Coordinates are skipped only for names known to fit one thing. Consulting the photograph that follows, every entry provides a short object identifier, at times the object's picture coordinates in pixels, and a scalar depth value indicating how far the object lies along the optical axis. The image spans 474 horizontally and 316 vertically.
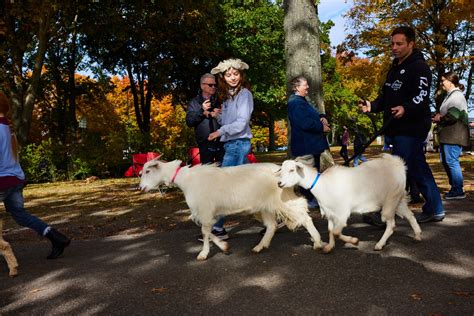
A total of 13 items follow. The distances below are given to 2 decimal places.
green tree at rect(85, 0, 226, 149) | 19.75
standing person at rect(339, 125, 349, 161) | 20.77
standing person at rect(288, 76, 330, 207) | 6.32
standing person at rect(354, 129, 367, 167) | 13.03
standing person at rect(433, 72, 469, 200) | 7.85
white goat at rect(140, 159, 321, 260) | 5.31
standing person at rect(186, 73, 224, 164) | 6.12
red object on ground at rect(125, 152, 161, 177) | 14.78
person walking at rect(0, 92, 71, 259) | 5.07
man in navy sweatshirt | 5.73
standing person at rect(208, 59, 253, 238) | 5.76
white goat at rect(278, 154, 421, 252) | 5.02
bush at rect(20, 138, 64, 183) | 20.94
